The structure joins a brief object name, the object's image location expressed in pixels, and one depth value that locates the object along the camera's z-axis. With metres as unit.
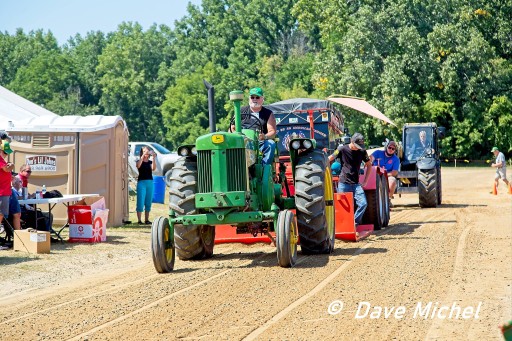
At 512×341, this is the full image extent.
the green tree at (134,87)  90.75
